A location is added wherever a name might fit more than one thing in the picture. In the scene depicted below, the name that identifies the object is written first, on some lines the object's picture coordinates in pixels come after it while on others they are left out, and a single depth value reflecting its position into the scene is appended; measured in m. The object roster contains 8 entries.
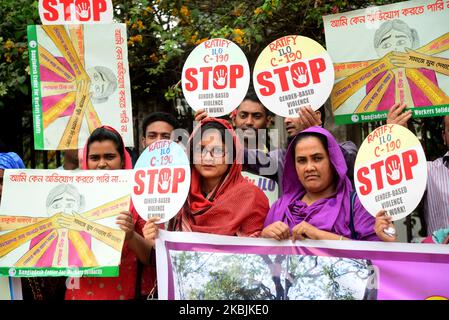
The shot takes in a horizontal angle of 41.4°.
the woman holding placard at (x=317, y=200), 3.01
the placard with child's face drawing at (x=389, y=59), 3.50
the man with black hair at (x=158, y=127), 4.27
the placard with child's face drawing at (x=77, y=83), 3.95
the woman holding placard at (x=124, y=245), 3.28
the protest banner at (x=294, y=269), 2.85
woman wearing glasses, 3.19
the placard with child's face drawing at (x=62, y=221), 3.30
